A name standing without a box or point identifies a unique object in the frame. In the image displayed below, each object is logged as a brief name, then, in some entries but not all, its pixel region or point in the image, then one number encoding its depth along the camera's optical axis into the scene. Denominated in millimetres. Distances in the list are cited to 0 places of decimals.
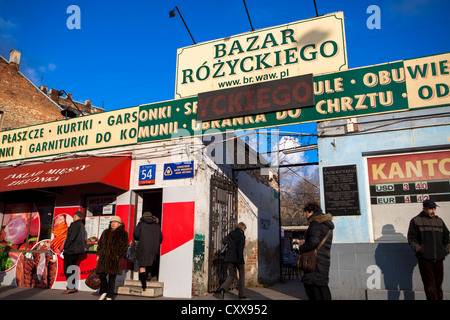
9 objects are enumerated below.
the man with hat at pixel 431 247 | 5516
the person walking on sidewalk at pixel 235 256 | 7953
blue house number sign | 9250
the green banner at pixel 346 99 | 7285
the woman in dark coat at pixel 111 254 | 6793
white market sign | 8008
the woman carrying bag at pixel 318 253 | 4531
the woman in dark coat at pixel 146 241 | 7734
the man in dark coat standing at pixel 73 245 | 8500
